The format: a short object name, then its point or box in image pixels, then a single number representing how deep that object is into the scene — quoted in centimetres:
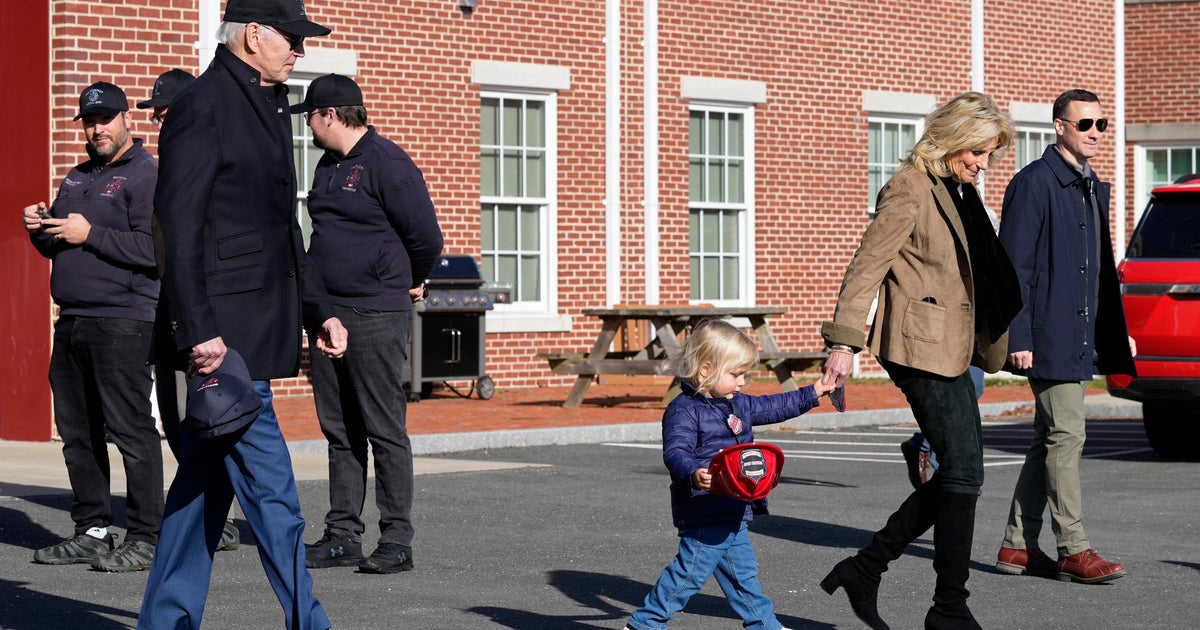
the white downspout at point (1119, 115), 2478
